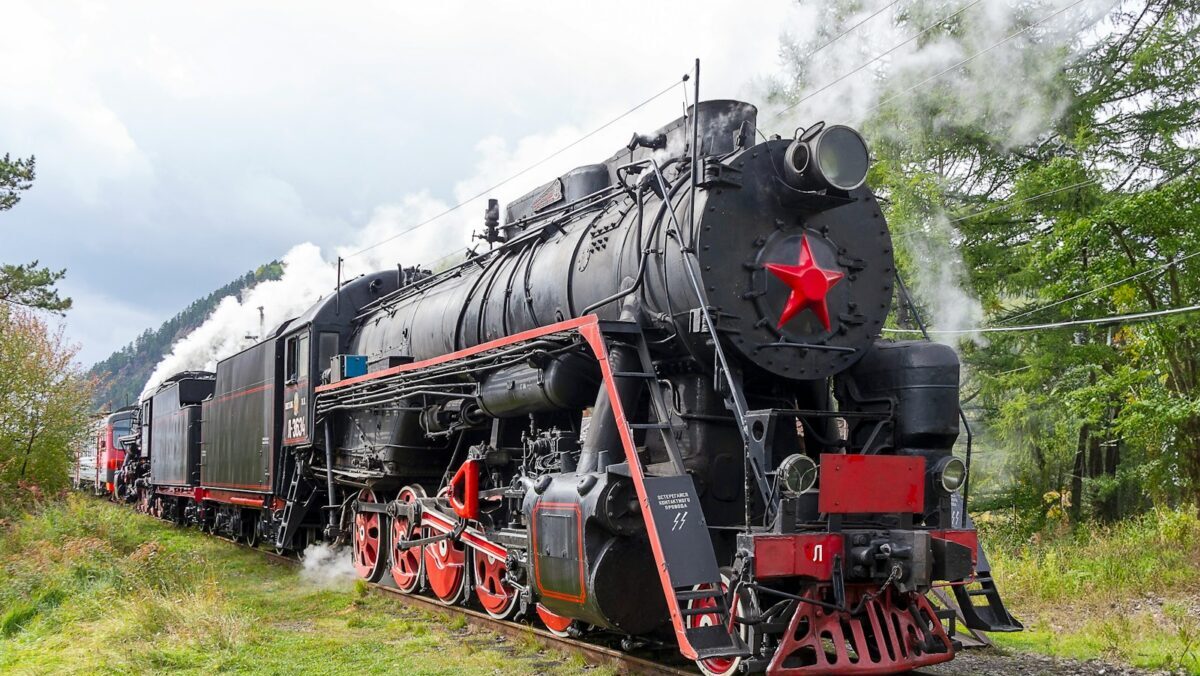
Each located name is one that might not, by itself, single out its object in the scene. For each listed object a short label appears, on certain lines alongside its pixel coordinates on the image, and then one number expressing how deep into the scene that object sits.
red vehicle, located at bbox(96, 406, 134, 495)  28.23
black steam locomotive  4.95
